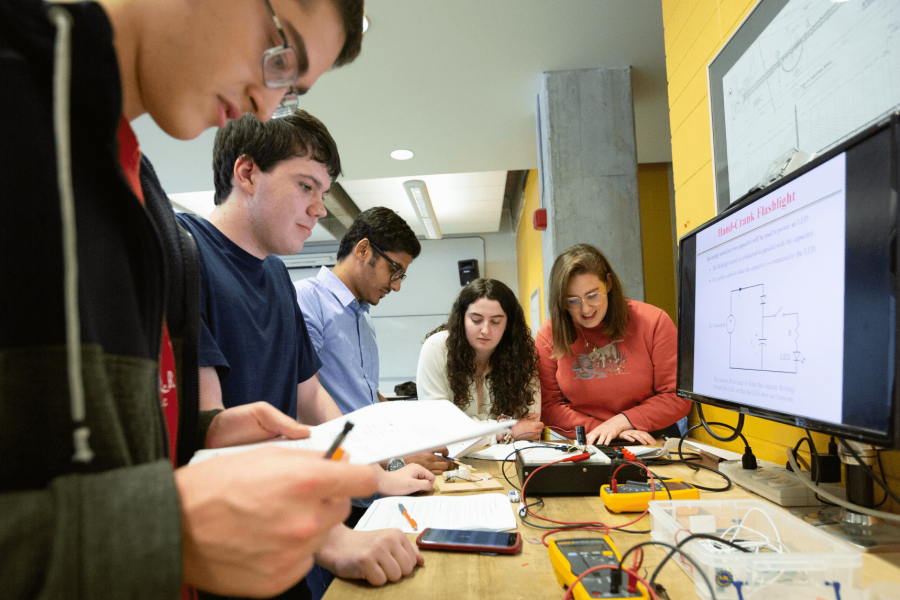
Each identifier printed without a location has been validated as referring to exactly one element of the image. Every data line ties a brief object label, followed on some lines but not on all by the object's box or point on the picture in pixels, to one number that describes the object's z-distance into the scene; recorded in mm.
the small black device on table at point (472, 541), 781
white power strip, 953
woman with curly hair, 2326
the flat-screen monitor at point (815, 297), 637
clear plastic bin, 573
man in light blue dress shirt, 1758
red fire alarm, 3441
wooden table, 650
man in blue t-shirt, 1051
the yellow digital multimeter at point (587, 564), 581
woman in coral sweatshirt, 2053
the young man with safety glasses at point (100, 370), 332
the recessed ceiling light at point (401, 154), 4406
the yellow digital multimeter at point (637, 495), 944
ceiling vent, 8297
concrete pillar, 3102
